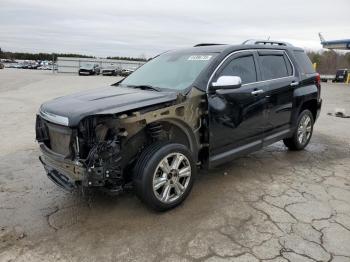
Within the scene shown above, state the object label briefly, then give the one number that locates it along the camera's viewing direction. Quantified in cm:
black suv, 357
